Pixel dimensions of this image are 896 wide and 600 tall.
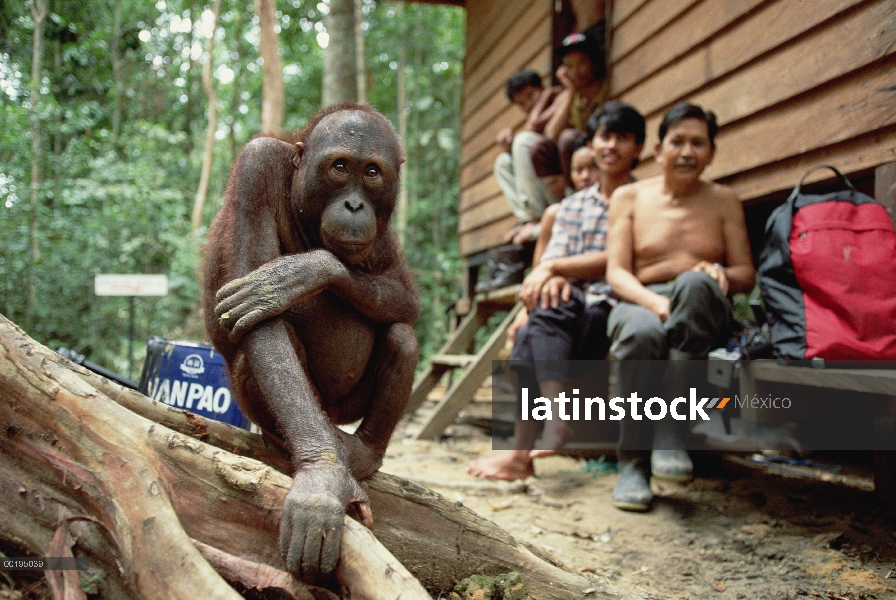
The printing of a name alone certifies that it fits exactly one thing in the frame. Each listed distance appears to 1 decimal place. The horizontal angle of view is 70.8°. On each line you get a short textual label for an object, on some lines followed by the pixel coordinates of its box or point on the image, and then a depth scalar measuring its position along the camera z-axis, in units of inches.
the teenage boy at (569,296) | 135.7
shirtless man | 111.8
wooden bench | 81.1
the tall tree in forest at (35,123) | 226.2
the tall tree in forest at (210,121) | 393.1
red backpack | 90.2
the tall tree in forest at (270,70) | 281.3
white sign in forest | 159.9
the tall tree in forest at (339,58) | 276.7
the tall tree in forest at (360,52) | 386.0
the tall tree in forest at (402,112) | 414.1
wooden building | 110.7
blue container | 106.0
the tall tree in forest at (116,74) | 382.3
